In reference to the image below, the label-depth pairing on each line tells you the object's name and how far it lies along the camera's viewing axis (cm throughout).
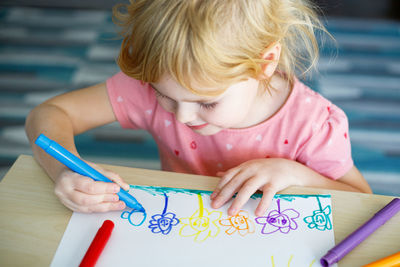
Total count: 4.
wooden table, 49
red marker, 47
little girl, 51
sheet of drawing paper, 48
